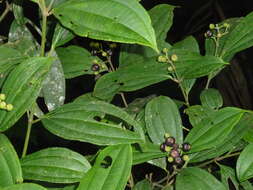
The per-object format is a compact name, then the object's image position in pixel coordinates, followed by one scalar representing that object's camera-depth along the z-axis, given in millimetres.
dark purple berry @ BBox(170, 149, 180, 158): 745
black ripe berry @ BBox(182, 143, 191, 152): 742
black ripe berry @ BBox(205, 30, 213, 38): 890
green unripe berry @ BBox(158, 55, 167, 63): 821
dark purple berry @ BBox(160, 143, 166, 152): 744
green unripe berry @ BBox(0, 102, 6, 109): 663
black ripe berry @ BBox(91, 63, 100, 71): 907
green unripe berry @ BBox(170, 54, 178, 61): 823
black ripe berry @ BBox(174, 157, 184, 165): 750
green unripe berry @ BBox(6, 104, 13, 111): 667
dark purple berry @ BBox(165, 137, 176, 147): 749
